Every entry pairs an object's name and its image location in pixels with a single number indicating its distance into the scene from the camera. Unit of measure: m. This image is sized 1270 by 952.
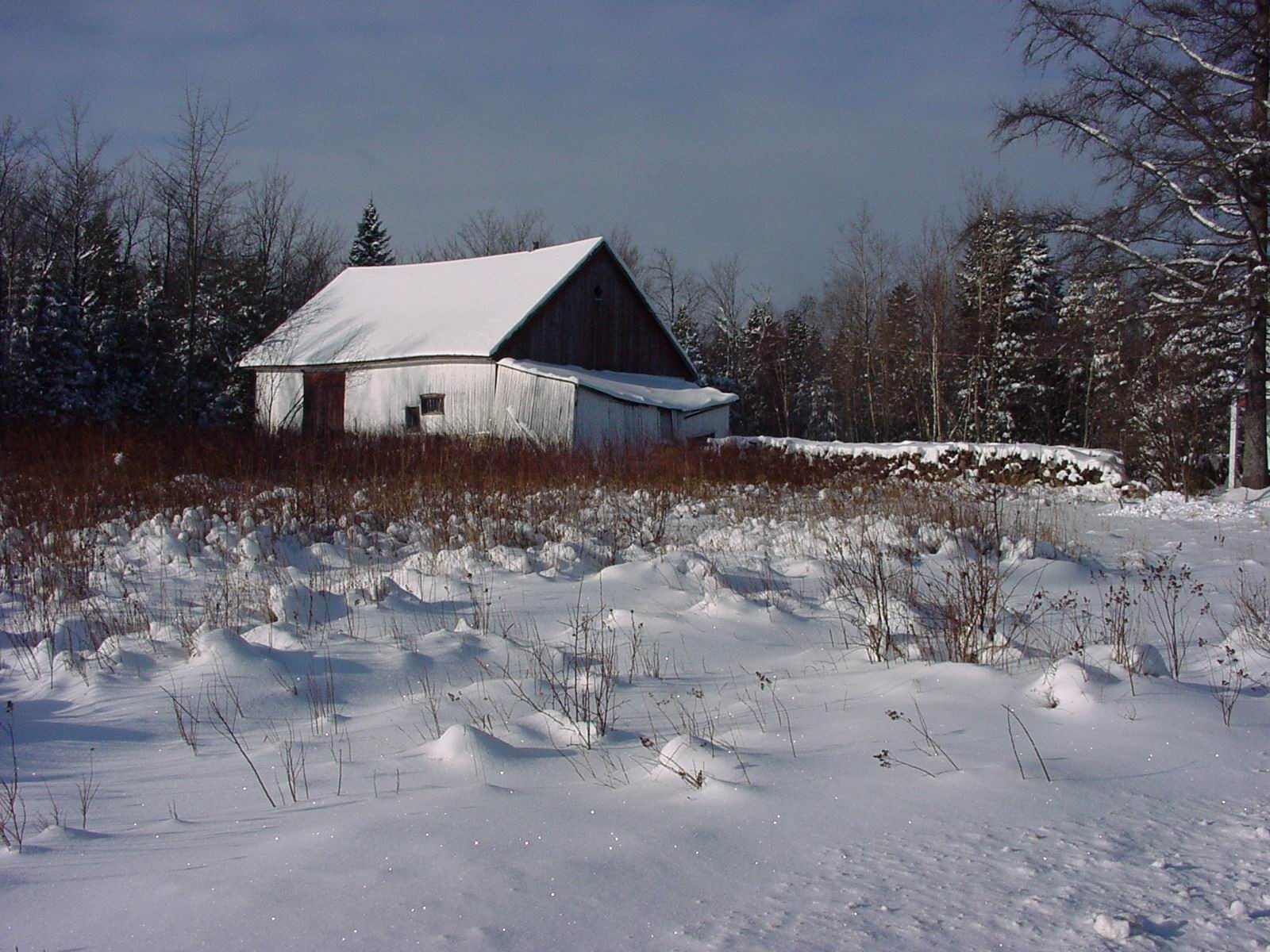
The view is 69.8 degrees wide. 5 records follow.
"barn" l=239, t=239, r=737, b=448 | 23.62
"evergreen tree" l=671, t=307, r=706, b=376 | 46.94
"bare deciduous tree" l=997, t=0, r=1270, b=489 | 15.35
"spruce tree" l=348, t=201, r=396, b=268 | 51.79
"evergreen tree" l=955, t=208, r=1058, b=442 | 33.16
